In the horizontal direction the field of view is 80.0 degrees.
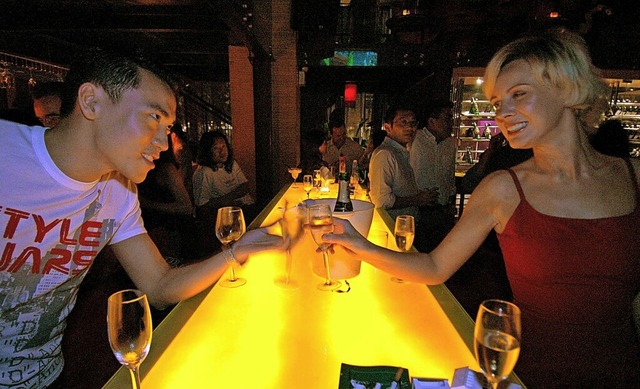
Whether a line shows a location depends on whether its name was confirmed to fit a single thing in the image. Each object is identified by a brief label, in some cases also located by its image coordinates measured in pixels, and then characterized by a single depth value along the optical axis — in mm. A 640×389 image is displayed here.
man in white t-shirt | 1180
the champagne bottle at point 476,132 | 7531
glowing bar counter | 873
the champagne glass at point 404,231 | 1619
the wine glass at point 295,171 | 4316
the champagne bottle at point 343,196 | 1511
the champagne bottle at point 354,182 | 3705
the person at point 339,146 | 6828
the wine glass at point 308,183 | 3619
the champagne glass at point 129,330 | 789
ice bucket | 1300
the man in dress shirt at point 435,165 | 3736
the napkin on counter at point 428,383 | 775
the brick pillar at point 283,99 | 7297
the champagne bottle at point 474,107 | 7490
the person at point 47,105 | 2945
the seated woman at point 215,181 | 4356
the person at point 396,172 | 3188
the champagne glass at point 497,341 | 729
